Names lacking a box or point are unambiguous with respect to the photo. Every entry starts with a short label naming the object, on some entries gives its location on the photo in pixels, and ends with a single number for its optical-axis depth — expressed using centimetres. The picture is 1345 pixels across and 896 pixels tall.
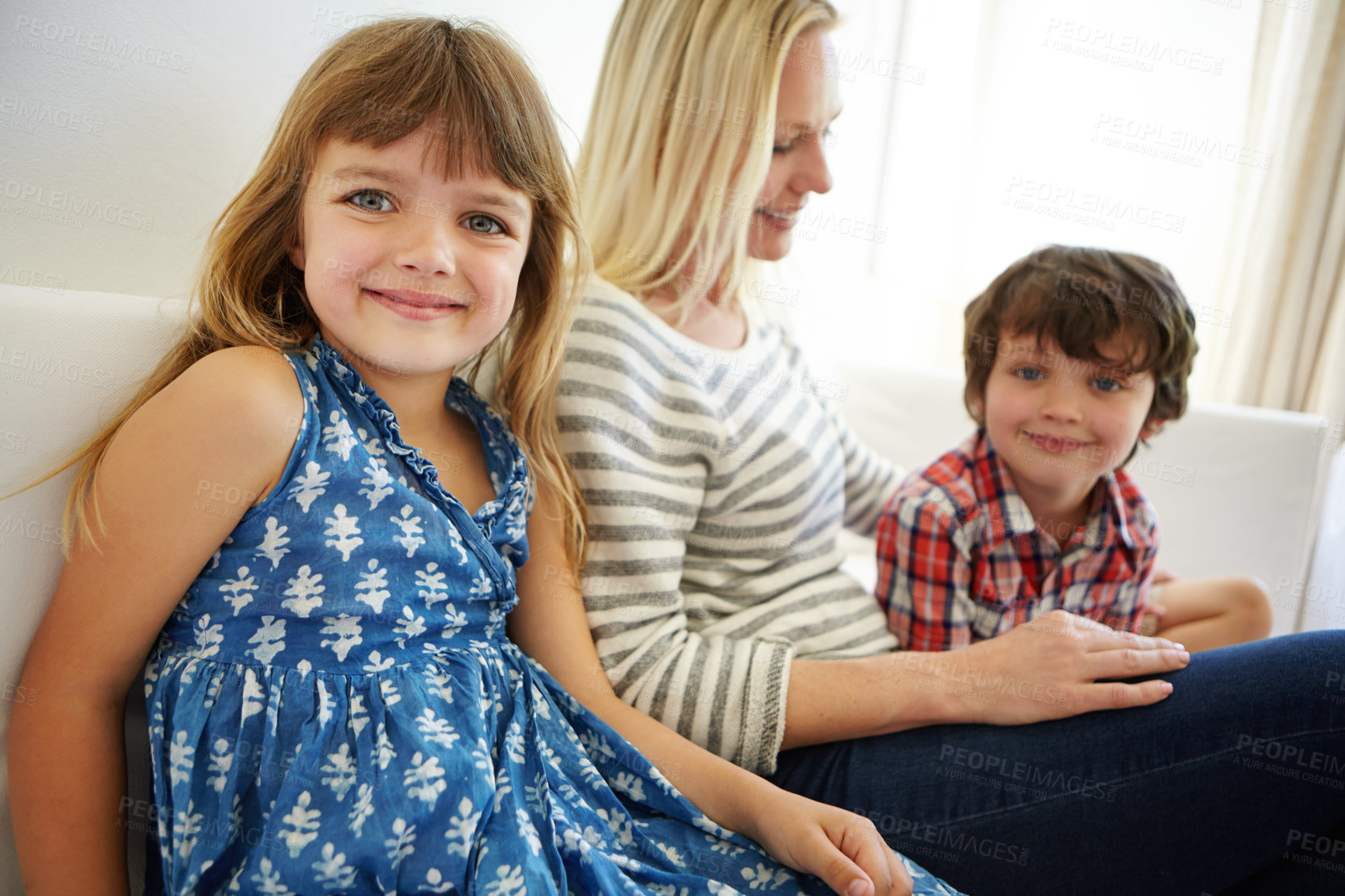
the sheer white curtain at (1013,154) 224
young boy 114
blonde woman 86
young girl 69
